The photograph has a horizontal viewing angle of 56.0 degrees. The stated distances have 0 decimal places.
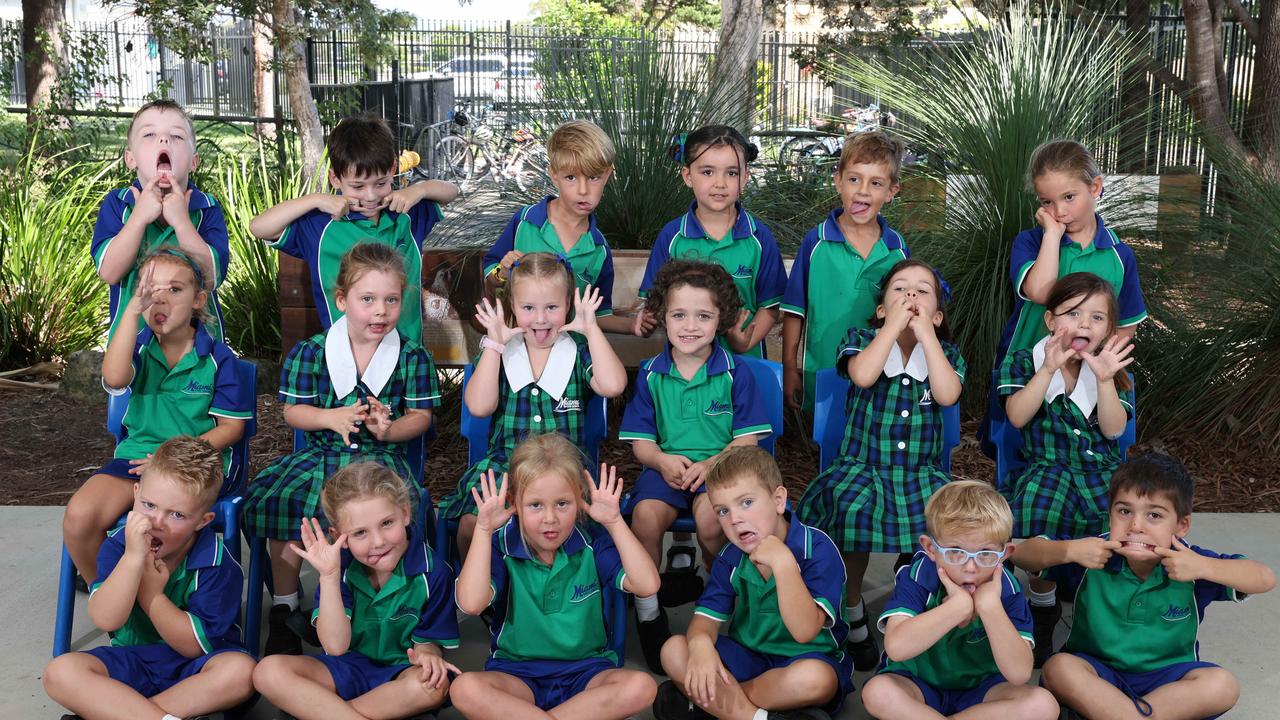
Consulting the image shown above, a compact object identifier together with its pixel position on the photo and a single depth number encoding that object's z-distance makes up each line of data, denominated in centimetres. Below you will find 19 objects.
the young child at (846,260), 372
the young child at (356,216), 361
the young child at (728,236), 370
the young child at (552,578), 274
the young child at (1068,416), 316
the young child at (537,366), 324
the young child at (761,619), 272
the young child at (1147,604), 267
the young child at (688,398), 322
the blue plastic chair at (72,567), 296
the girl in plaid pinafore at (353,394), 316
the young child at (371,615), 266
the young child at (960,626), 259
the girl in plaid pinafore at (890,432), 312
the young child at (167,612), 263
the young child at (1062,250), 352
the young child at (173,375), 317
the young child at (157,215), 341
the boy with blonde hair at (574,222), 370
